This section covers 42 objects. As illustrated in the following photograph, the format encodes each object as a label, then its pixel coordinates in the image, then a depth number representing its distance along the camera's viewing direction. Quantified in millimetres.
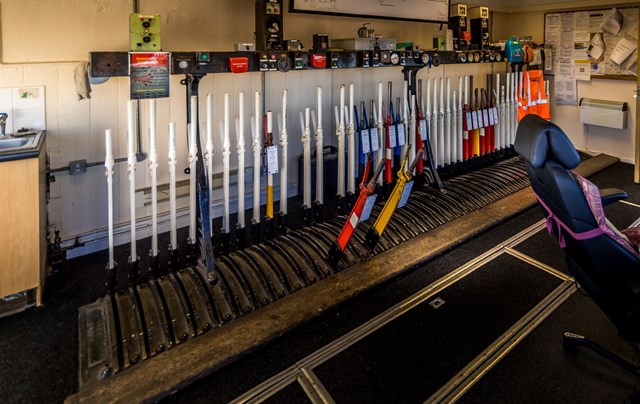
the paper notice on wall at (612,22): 4902
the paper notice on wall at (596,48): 5105
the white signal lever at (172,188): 2553
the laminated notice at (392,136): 3689
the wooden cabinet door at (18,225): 2201
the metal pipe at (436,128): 4051
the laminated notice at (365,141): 3512
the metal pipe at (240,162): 2803
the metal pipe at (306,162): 3205
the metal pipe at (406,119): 3830
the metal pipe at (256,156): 2871
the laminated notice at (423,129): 3832
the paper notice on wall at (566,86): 5481
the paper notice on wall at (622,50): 4832
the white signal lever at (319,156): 3252
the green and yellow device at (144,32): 2277
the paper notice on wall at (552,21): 5461
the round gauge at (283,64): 2867
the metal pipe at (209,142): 2676
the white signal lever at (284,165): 3006
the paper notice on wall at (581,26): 5203
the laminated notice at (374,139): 3560
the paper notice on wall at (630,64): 4836
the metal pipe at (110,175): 2380
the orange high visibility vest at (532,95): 4621
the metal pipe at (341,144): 3377
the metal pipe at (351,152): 3434
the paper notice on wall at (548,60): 5586
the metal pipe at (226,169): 2744
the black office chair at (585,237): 1665
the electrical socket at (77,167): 2908
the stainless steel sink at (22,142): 2201
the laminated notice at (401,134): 3750
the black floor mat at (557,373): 1819
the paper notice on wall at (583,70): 5292
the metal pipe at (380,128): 3569
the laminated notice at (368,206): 2562
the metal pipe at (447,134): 4191
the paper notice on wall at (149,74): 2277
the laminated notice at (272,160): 2920
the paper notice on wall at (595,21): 5070
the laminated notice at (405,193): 2731
